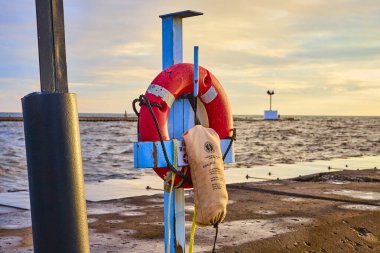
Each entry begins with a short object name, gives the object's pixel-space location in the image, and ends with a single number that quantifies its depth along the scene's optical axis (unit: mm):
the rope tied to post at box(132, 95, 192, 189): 3525
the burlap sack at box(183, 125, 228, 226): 3441
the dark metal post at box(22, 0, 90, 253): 2883
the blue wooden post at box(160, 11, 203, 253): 3830
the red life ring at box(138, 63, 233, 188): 3621
